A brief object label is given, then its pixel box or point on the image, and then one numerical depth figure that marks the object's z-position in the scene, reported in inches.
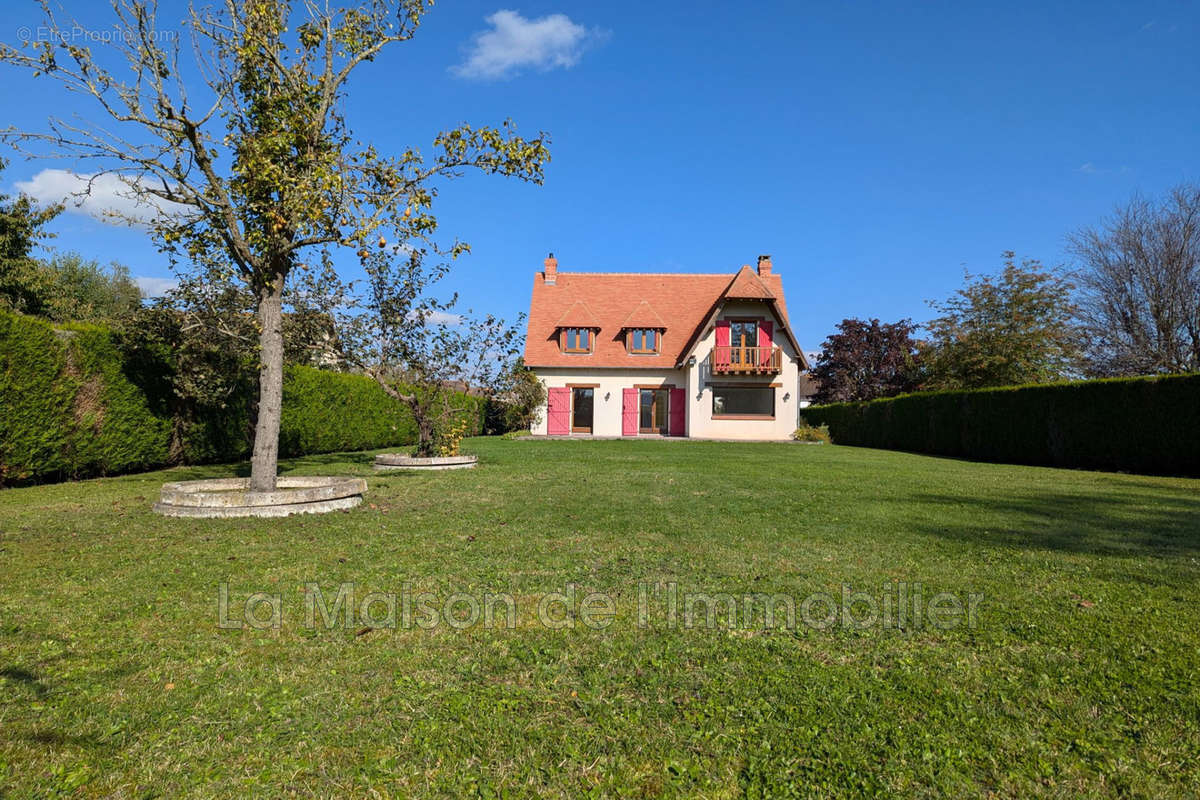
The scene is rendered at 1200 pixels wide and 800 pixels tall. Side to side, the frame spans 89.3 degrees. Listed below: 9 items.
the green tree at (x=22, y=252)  919.7
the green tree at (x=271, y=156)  258.5
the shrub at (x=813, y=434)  1073.5
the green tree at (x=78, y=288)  1009.5
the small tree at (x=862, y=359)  1644.9
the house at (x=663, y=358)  1087.6
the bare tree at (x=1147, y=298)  898.1
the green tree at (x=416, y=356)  476.4
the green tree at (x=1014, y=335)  1023.6
